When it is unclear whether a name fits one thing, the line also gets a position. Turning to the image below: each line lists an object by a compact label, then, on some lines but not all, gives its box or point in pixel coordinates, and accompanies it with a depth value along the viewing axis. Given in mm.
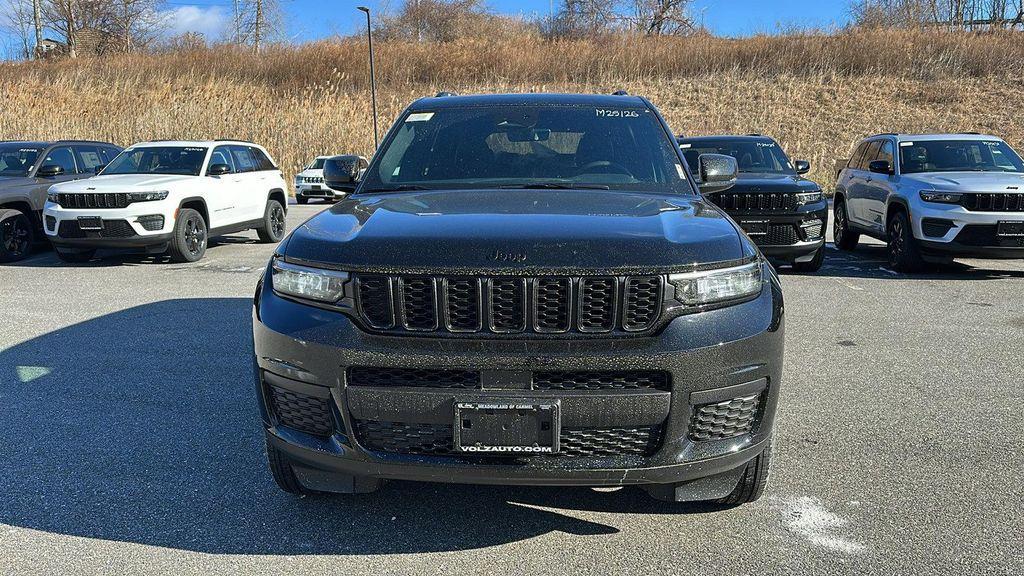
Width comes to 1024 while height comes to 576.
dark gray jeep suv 11031
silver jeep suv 8977
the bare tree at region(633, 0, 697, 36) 51281
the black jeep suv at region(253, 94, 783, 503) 2596
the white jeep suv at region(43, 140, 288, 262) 10172
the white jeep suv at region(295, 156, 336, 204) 22355
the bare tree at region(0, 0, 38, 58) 47425
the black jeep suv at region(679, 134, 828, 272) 9266
